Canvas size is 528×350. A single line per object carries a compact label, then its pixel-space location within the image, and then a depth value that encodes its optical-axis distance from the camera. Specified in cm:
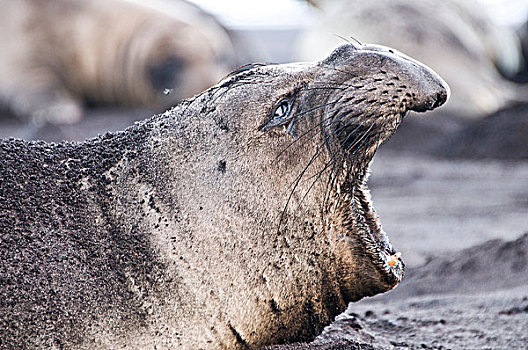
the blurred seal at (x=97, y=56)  1634
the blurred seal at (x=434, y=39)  1728
